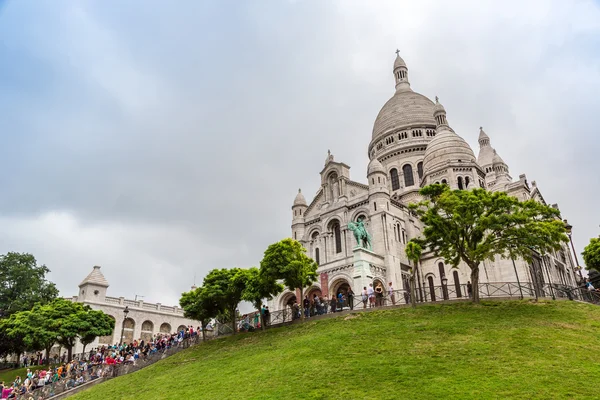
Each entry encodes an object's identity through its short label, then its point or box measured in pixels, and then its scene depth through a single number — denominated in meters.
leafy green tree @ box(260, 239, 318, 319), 28.78
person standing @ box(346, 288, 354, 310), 29.06
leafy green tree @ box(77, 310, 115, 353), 38.41
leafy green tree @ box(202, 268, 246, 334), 30.89
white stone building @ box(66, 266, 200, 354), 49.62
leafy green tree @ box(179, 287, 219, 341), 31.59
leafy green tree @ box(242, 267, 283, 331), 29.30
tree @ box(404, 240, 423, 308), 27.34
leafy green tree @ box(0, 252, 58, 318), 43.94
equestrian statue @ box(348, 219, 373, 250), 36.97
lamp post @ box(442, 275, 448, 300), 28.84
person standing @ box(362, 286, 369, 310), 28.90
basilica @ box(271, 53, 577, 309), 38.78
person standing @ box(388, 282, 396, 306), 28.70
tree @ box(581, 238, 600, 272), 39.31
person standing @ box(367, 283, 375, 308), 29.28
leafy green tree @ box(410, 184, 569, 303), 26.17
